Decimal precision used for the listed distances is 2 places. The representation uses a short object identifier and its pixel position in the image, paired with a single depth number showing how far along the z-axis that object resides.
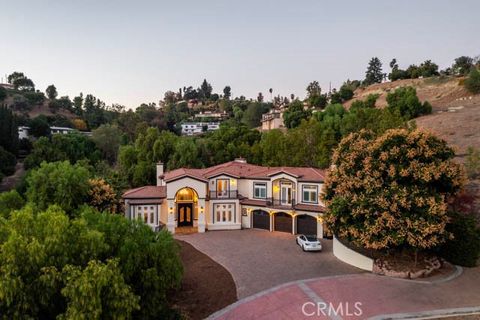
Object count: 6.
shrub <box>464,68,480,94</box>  72.06
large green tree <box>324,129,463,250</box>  17.98
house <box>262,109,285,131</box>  94.18
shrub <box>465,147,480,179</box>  28.22
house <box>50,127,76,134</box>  92.24
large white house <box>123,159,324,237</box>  29.52
